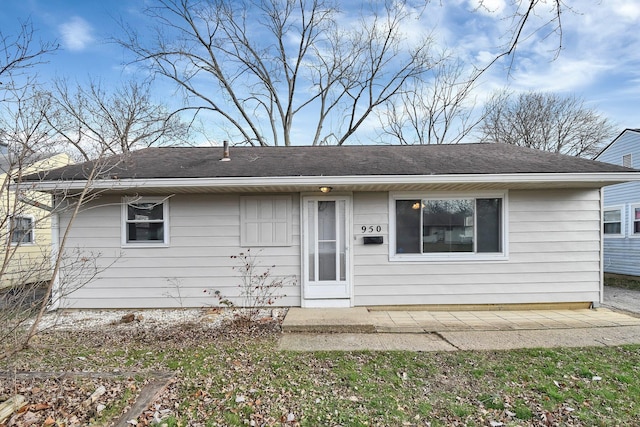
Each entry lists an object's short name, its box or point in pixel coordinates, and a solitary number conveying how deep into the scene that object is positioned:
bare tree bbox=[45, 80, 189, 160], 12.84
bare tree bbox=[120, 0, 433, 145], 16.22
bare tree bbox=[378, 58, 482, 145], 17.38
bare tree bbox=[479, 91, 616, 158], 17.80
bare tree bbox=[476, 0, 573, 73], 3.39
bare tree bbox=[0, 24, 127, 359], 2.69
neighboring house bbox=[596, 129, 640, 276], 11.18
